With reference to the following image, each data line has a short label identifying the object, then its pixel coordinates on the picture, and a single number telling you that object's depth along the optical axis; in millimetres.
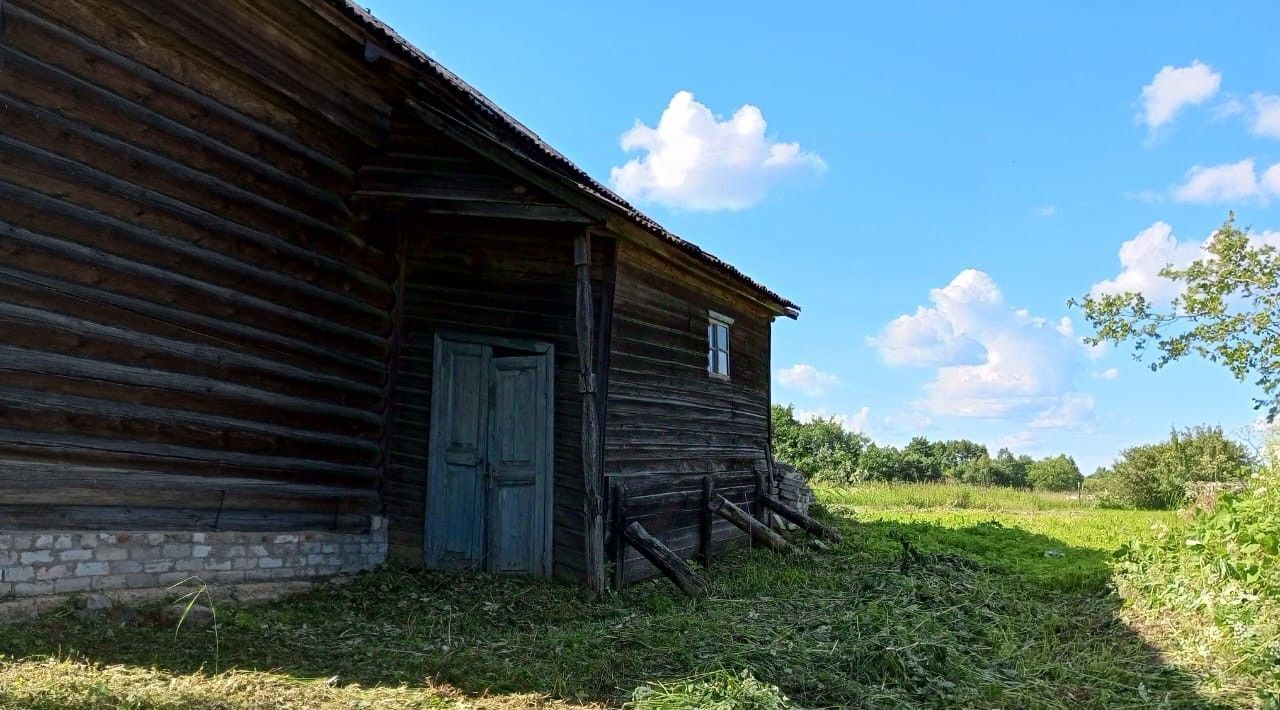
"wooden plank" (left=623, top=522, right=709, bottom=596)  7980
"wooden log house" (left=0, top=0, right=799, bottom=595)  5805
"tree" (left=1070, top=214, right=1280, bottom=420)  21875
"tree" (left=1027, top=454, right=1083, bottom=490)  50250
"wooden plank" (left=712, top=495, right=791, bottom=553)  10312
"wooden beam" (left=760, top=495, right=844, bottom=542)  12086
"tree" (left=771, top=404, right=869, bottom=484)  30777
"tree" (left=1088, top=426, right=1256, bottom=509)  24047
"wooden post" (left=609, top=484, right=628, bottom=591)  8109
